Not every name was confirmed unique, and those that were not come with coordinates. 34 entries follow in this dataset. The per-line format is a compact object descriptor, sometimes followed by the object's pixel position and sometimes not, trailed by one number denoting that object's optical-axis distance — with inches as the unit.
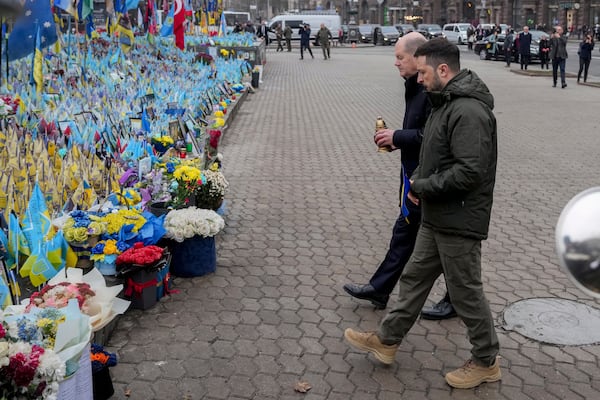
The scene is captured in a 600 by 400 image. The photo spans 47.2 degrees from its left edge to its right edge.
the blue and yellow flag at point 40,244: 165.8
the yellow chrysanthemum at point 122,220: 190.5
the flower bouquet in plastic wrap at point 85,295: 140.5
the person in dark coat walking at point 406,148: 164.7
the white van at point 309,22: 1940.2
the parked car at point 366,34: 2095.2
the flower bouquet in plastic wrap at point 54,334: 109.3
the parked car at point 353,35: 2102.6
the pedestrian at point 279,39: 1654.4
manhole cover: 175.6
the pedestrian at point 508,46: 1184.1
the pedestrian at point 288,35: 1630.2
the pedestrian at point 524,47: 1054.4
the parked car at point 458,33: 1863.9
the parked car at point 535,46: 1204.5
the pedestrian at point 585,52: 863.9
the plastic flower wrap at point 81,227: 184.2
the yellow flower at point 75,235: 183.9
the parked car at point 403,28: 2001.0
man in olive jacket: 136.0
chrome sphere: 65.8
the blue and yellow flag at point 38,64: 286.5
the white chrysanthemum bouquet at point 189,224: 205.2
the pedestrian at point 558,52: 819.4
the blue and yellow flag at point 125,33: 545.6
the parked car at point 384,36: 2032.5
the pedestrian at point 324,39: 1390.3
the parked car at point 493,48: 1349.7
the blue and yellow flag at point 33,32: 268.7
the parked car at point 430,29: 1915.6
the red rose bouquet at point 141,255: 180.5
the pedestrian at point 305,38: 1383.6
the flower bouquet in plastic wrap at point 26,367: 105.0
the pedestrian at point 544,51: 1099.2
